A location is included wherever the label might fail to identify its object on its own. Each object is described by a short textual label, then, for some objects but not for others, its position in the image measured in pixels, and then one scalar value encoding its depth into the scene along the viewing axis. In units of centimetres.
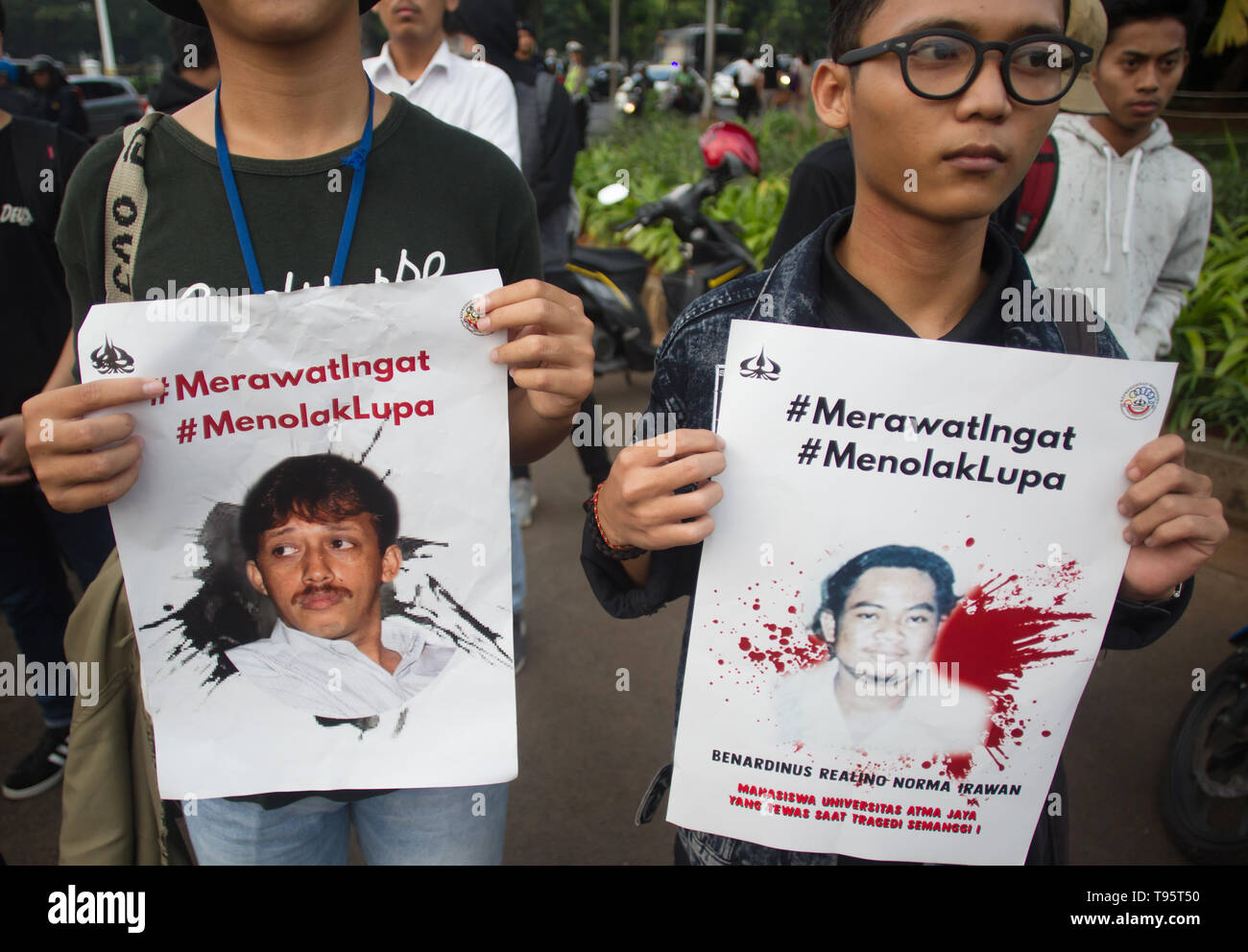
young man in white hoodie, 255
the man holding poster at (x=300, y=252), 114
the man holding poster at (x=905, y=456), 109
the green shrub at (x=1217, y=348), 448
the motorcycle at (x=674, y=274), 482
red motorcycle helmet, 478
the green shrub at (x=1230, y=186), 556
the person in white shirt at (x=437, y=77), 300
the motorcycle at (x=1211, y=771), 255
